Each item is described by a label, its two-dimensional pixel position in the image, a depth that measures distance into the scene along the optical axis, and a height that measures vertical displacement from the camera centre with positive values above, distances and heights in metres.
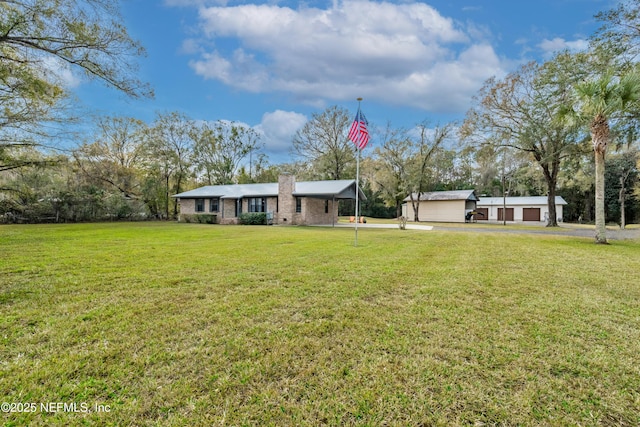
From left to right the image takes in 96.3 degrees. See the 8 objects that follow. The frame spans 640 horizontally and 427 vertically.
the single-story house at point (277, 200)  21.16 +0.85
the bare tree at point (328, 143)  33.66 +8.30
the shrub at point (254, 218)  21.73 -0.55
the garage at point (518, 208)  32.84 +0.46
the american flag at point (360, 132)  10.95 +3.09
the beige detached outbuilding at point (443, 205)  30.54 +0.74
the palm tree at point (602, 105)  9.70 +3.79
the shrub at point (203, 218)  23.69 -0.62
